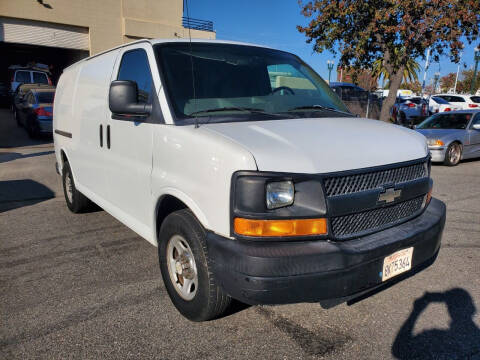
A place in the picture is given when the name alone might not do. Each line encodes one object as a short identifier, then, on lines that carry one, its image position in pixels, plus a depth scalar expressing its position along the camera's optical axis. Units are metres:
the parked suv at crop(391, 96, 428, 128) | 21.35
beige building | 20.89
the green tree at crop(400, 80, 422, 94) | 60.47
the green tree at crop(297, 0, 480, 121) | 13.94
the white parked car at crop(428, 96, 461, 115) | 23.92
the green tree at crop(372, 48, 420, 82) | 31.61
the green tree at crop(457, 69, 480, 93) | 60.59
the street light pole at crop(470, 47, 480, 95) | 30.45
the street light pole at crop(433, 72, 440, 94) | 53.45
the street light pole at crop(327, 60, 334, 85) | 32.23
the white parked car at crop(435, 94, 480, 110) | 23.99
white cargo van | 2.29
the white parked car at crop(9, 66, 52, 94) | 19.89
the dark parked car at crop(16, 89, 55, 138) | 12.97
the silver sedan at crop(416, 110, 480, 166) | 9.97
